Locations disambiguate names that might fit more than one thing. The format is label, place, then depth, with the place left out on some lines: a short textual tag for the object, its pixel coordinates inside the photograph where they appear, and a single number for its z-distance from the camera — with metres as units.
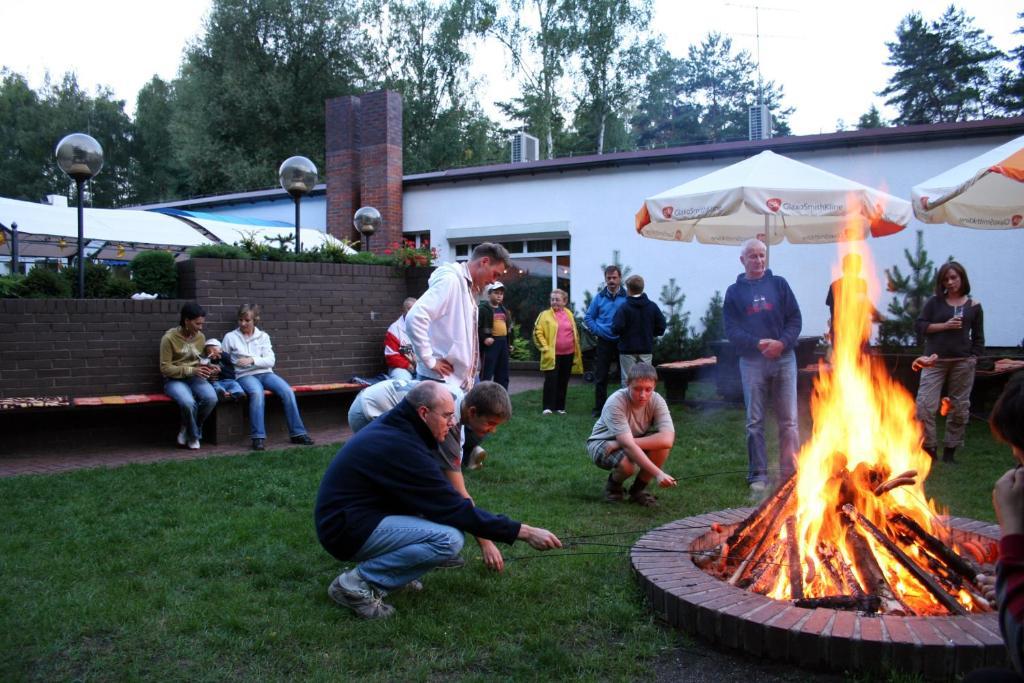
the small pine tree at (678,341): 15.07
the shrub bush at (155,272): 9.32
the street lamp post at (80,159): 9.04
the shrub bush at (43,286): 8.52
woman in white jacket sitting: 9.08
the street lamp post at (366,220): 13.95
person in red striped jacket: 10.41
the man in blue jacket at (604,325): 10.69
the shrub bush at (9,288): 8.41
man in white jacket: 5.43
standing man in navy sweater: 6.63
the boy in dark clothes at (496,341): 10.48
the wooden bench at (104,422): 8.16
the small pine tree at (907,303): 11.73
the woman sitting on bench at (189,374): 8.66
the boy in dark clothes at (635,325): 10.31
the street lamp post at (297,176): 11.08
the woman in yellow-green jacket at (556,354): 11.29
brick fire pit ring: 3.15
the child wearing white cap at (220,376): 8.93
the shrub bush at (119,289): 9.16
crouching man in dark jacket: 3.86
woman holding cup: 7.76
